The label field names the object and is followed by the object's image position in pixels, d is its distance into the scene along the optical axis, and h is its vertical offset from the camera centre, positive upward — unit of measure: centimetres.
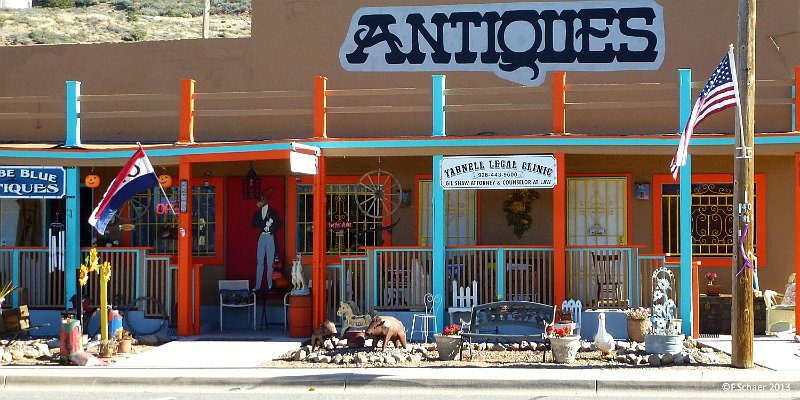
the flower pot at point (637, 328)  1492 -143
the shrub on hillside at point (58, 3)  4836 +1044
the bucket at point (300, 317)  1605 -136
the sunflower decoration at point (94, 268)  1434 -54
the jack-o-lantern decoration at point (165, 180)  1780 +83
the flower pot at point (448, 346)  1364 -154
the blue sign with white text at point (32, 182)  1656 +74
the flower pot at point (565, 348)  1328 -152
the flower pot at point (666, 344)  1334 -148
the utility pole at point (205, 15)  3030 +630
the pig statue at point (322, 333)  1462 -146
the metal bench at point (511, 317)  1441 -123
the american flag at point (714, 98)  1250 +157
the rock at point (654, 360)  1305 -165
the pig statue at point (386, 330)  1423 -139
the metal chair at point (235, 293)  1748 -108
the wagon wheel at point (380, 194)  1761 +57
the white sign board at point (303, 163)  1443 +93
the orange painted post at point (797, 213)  1536 +21
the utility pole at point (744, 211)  1262 +20
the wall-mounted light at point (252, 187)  1823 +72
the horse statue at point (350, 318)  1543 -132
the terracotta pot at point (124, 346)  1459 -163
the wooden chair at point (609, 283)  1548 -81
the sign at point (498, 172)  1539 +83
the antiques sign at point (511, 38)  1784 +328
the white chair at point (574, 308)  1525 -117
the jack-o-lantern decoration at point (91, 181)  1731 +79
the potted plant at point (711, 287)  1667 -94
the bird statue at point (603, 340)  1374 -147
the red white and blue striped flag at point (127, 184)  1474 +63
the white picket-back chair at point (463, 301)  1558 -109
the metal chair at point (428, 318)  1555 -134
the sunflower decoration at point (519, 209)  1753 +32
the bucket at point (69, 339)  1359 -143
